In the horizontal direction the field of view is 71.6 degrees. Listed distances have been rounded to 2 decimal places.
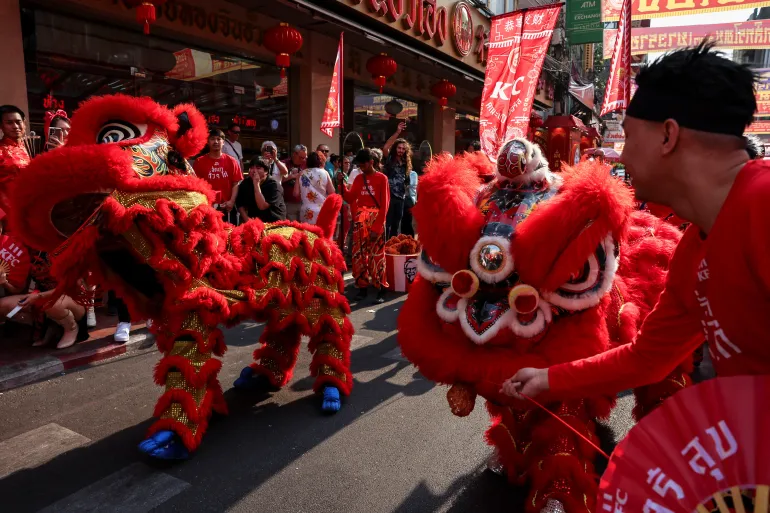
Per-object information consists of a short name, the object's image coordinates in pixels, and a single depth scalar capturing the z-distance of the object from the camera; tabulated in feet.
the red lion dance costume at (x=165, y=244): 8.34
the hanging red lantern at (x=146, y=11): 19.30
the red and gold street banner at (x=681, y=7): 36.13
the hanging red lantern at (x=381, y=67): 33.86
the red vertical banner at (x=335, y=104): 22.65
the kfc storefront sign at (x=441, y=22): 30.81
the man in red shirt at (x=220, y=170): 19.45
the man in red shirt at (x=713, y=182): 3.51
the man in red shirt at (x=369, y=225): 21.66
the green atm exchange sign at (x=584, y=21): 57.88
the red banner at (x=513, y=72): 19.81
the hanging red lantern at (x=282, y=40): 25.91
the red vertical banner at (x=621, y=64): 25.16
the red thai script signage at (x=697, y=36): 47.96
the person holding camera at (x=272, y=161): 21.94
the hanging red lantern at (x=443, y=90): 42.42
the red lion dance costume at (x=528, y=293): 6.99
